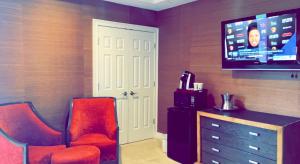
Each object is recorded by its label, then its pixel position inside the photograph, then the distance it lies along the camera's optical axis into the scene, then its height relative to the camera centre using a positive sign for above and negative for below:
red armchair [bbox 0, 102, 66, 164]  2.78 -0.64
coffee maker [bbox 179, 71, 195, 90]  3.82 -0.08
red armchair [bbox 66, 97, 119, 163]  3.18 -0.66
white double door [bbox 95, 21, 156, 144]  4.14 -0.02
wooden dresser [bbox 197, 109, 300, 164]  2.57 -0.68
